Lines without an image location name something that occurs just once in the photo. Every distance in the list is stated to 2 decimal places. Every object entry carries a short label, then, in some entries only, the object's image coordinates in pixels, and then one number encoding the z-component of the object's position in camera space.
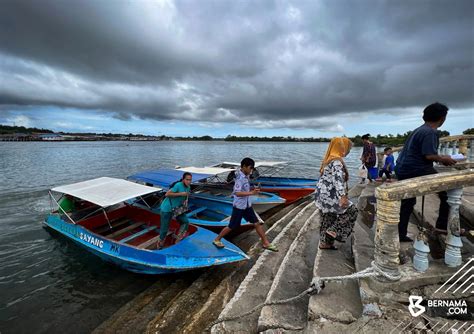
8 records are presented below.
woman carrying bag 5.65
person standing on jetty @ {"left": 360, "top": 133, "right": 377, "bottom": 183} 9.51
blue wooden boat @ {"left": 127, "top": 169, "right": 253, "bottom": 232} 8.25
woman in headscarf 3.56
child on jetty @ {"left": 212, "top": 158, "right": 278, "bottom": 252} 4.71
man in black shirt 3.00
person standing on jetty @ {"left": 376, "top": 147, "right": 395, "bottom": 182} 10.08
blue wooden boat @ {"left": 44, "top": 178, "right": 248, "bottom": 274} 4.84
